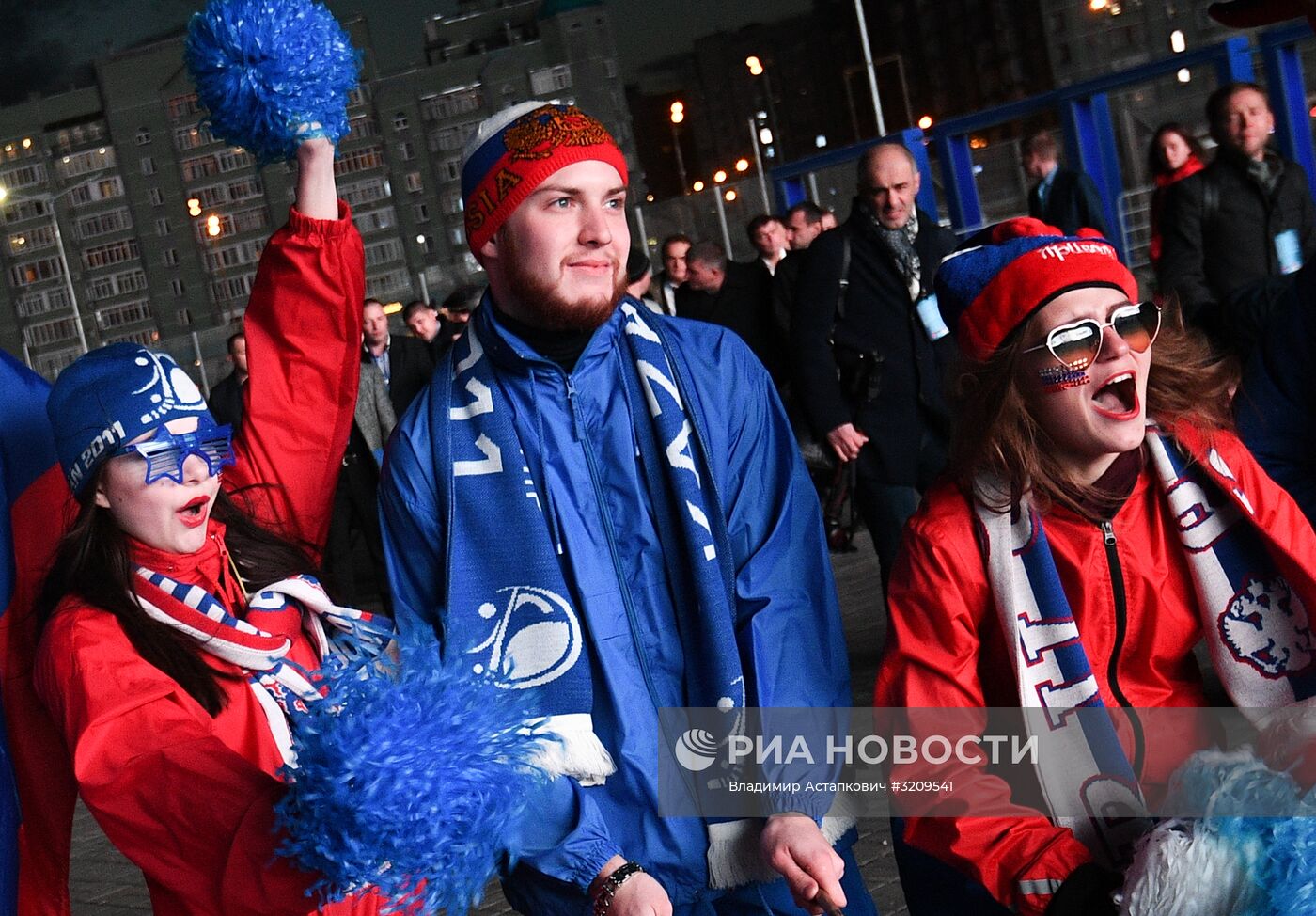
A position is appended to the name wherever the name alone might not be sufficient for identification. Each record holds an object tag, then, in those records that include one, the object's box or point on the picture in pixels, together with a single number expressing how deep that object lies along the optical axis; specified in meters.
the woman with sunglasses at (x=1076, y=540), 2.10
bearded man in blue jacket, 2.17
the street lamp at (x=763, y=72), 36.75
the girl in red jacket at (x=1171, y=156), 7.62
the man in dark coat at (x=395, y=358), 9.37
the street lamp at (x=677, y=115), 40.03
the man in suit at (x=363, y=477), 9.24
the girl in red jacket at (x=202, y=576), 1.69
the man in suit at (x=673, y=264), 12.00
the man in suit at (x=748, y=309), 8.80
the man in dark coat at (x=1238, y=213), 6.49
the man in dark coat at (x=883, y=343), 5.42
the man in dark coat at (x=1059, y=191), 8.66
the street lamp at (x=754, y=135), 43.03
